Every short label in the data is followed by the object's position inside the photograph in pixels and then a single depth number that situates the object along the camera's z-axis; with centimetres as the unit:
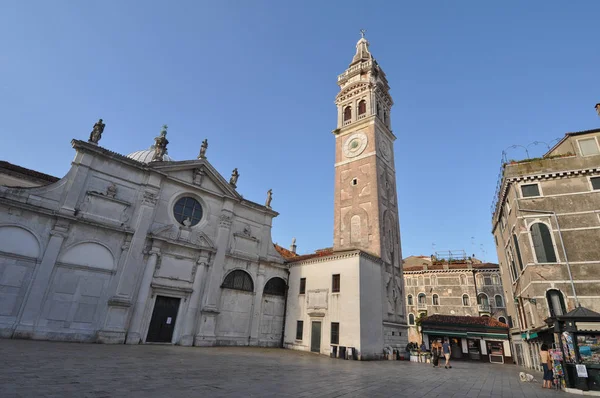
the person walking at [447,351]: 1786
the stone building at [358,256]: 2019
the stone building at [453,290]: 3934
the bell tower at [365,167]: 2552
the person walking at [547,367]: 1134
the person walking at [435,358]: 1838
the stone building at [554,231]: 1608
